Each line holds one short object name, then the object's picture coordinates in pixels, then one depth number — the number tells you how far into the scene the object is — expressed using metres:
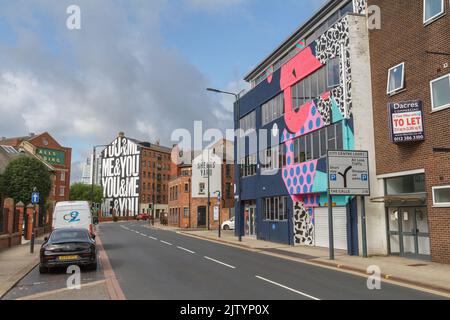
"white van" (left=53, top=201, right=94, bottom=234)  21.16
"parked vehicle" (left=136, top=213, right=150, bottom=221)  93.59
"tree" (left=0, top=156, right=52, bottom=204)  40.12
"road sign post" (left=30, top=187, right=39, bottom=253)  23.39
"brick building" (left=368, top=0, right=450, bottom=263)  16.06
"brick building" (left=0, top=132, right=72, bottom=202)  83.88
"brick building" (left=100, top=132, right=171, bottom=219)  109.00
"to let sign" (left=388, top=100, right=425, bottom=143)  16.97
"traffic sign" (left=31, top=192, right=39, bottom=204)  23.39
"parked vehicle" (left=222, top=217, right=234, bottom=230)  49.31
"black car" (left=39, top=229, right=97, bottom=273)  13.63
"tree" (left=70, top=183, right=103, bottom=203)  111.59
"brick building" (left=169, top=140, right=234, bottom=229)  53.94
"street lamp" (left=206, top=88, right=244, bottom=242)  29.16
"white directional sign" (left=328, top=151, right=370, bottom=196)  18.84
